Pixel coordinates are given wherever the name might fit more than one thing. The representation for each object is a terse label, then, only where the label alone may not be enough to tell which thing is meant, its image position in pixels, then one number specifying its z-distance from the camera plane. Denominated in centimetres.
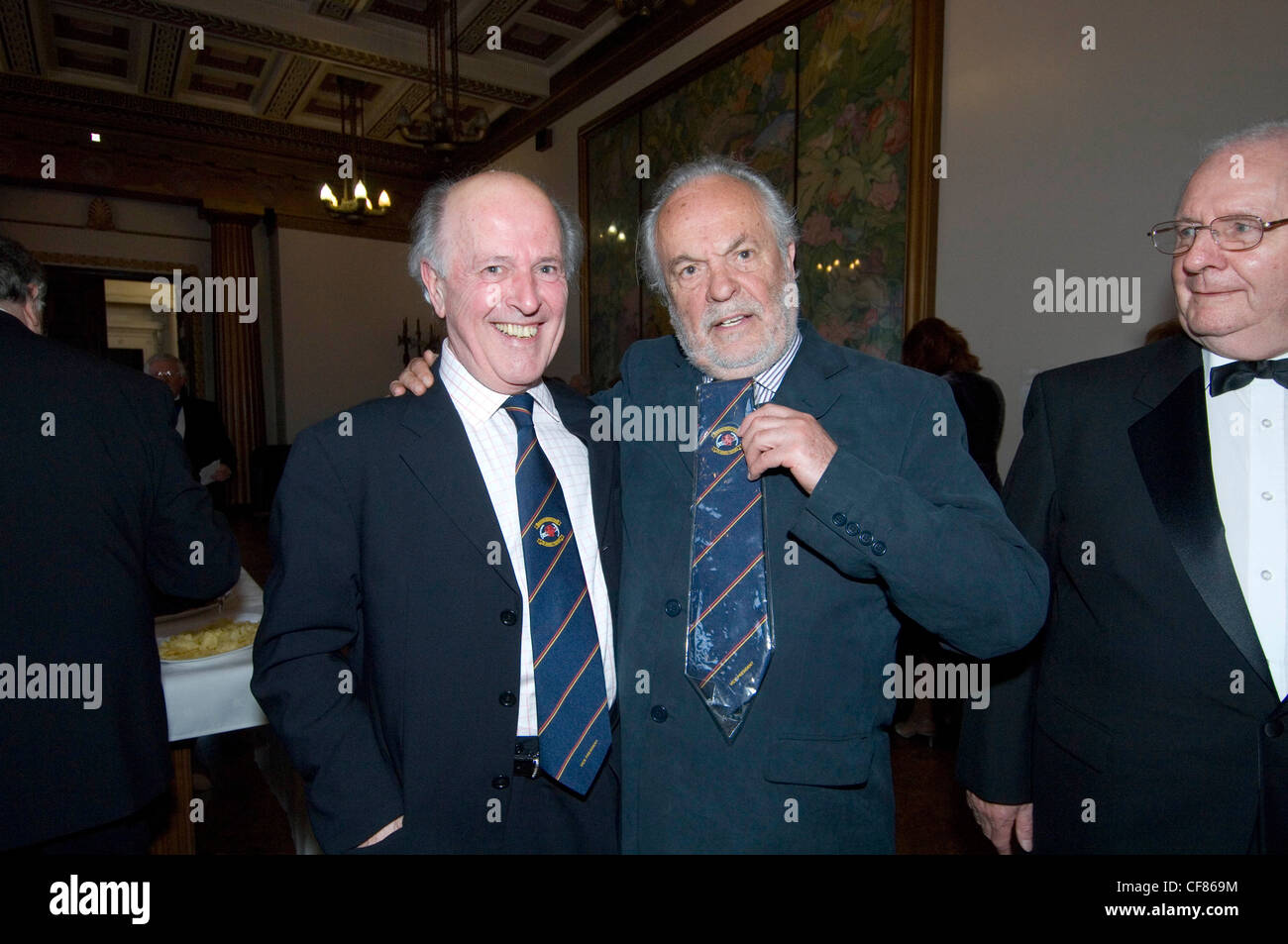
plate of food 203
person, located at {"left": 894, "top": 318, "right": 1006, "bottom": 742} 375
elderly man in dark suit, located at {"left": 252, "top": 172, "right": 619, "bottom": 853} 121
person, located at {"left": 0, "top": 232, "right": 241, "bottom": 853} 157
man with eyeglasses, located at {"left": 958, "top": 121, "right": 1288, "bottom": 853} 129
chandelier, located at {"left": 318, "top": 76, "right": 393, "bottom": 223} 721
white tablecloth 199
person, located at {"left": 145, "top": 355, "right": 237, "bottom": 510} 540
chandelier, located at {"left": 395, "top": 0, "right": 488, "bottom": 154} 649
